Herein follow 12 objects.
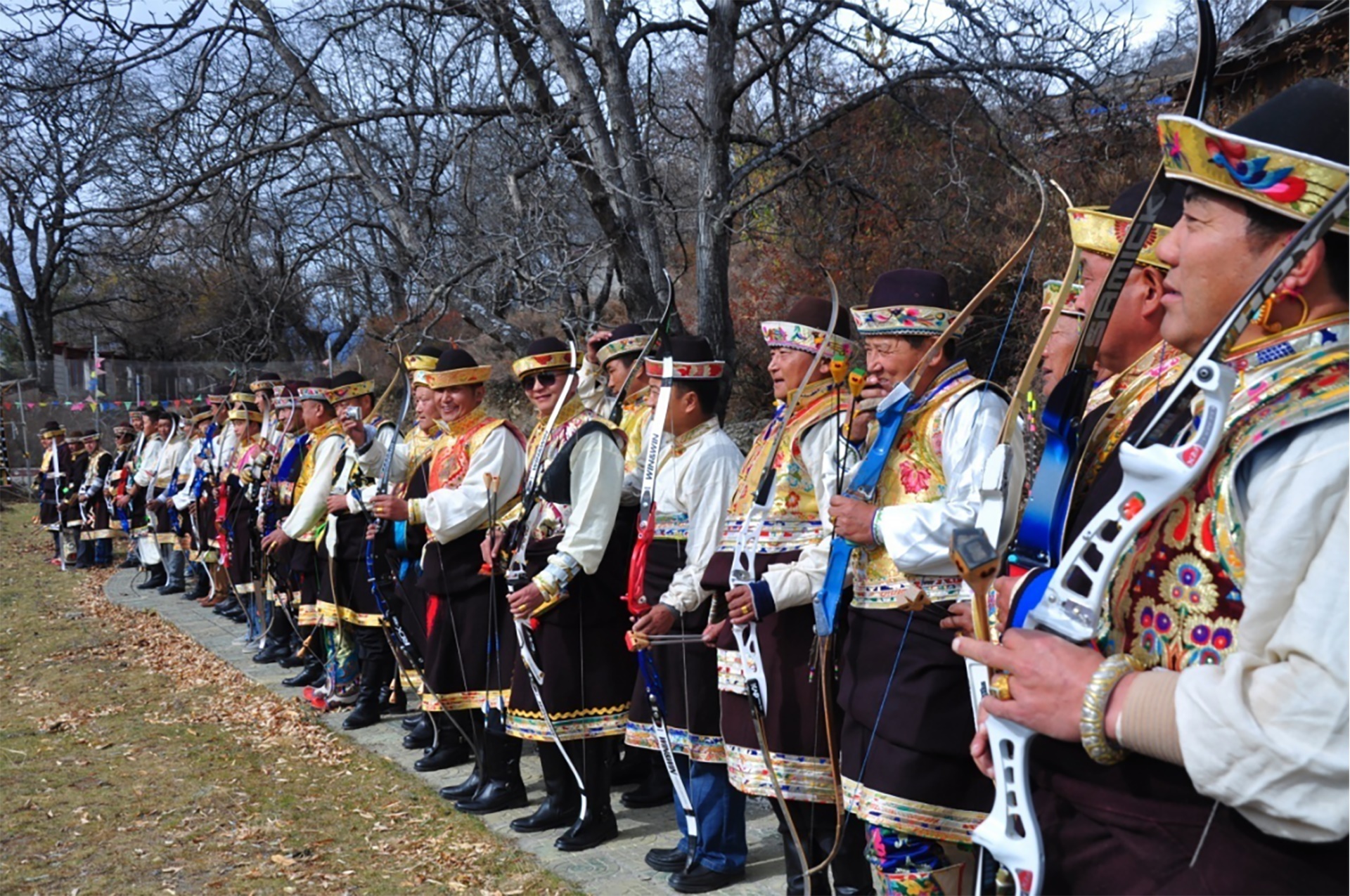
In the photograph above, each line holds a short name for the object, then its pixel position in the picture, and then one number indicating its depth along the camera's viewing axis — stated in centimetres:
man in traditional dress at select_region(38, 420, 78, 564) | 1705
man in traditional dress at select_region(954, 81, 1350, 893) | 156
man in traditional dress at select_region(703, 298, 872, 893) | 405
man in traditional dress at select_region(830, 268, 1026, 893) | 325
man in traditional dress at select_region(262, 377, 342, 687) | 798
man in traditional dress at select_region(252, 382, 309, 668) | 915
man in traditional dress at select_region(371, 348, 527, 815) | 581
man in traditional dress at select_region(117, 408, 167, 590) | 1459
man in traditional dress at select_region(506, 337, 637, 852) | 517
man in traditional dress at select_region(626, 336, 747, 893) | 467
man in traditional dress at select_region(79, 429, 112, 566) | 1620
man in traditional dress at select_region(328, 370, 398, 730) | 752
